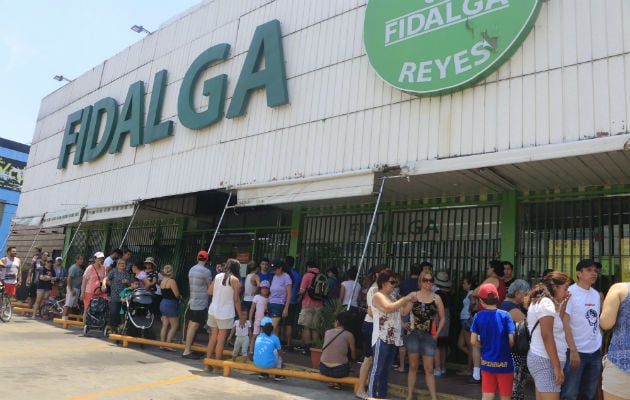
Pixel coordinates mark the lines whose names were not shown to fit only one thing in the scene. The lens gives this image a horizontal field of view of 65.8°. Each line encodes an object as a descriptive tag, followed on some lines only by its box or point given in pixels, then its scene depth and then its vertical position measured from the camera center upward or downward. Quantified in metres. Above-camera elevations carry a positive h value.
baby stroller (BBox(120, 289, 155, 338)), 9.38 -0.69
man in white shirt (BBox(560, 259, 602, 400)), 4.50 -0.17
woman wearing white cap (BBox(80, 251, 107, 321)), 10.53 -0.13
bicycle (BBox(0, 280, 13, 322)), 11.34 -0.99
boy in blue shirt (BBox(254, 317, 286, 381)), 7.04 -0.85
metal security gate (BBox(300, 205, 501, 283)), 8.41 +1.23
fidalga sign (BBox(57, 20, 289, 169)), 9.80 +4.26
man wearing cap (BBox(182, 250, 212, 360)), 8.33 -0.24
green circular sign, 6.41 +3.78
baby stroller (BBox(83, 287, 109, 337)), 10.17 -0.83
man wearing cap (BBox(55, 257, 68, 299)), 13.15 -0.26
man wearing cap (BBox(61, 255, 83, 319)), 12.08 -0.34
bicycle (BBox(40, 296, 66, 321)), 12.70 -1.02
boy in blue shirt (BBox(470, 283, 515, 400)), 4.81 -0.31
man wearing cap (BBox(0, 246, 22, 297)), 11.90 -0.16
